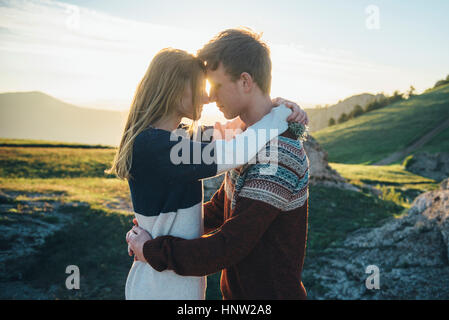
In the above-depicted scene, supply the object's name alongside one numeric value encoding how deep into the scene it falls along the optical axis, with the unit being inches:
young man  74.4
